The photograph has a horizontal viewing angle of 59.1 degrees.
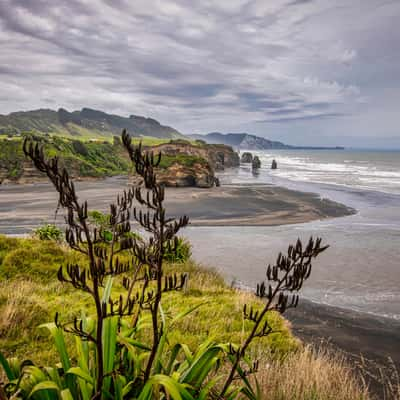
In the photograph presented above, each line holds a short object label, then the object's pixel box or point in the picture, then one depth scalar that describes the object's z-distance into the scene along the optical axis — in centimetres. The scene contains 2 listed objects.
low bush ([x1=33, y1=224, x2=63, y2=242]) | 1568
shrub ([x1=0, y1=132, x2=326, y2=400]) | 191
